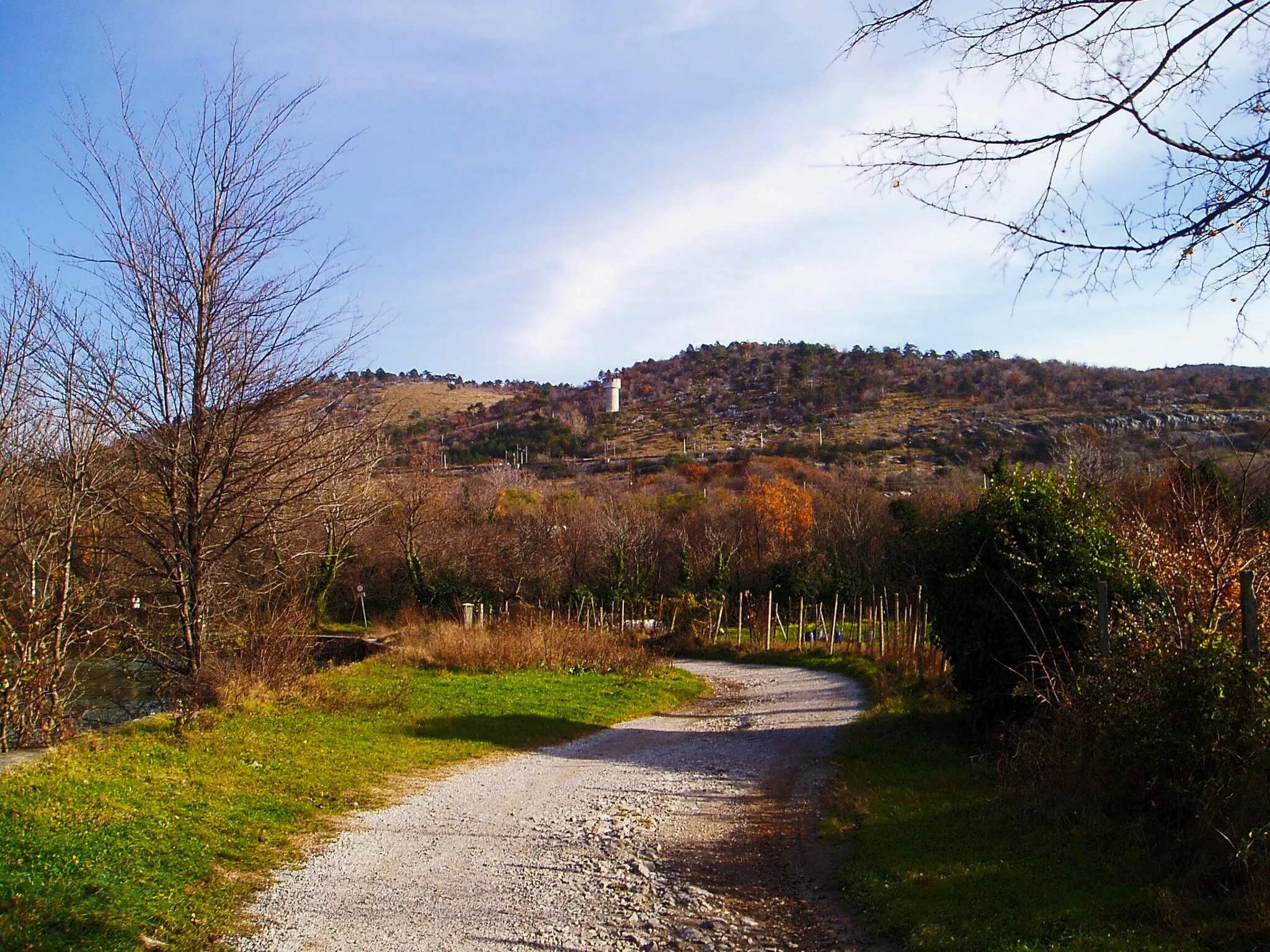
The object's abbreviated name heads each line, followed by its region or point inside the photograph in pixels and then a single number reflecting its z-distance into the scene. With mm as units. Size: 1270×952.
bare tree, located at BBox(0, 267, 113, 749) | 10664
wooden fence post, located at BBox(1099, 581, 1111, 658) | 8113
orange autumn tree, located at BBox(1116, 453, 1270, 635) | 7758
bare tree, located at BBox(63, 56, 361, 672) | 11258
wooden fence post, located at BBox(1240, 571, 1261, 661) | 6680
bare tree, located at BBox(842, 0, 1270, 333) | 4625
